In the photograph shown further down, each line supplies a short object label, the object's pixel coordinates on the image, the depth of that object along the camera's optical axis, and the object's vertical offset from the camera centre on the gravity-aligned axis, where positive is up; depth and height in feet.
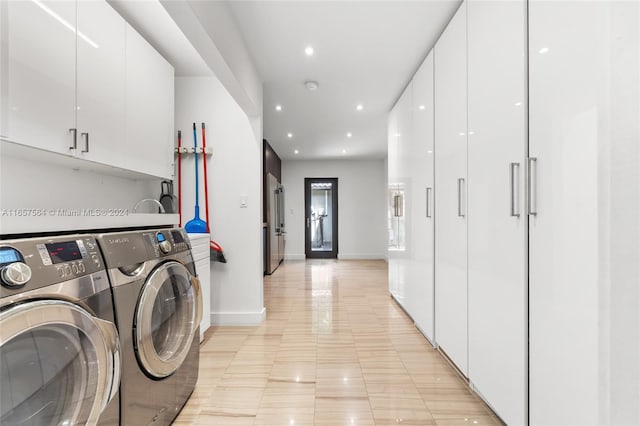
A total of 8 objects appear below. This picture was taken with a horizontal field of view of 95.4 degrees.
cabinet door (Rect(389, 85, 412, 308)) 10.07 +0.28
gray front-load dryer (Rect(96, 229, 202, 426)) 3.85 -1.67
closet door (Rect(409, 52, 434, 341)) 7.90 +0.37
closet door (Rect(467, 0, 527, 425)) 4.27 +0.10
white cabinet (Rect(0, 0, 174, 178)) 4.40 +2.45
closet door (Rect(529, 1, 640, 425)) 2.98 +0.01
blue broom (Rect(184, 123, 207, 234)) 9.16 -0.40
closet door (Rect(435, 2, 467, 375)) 6.02 +0.55
